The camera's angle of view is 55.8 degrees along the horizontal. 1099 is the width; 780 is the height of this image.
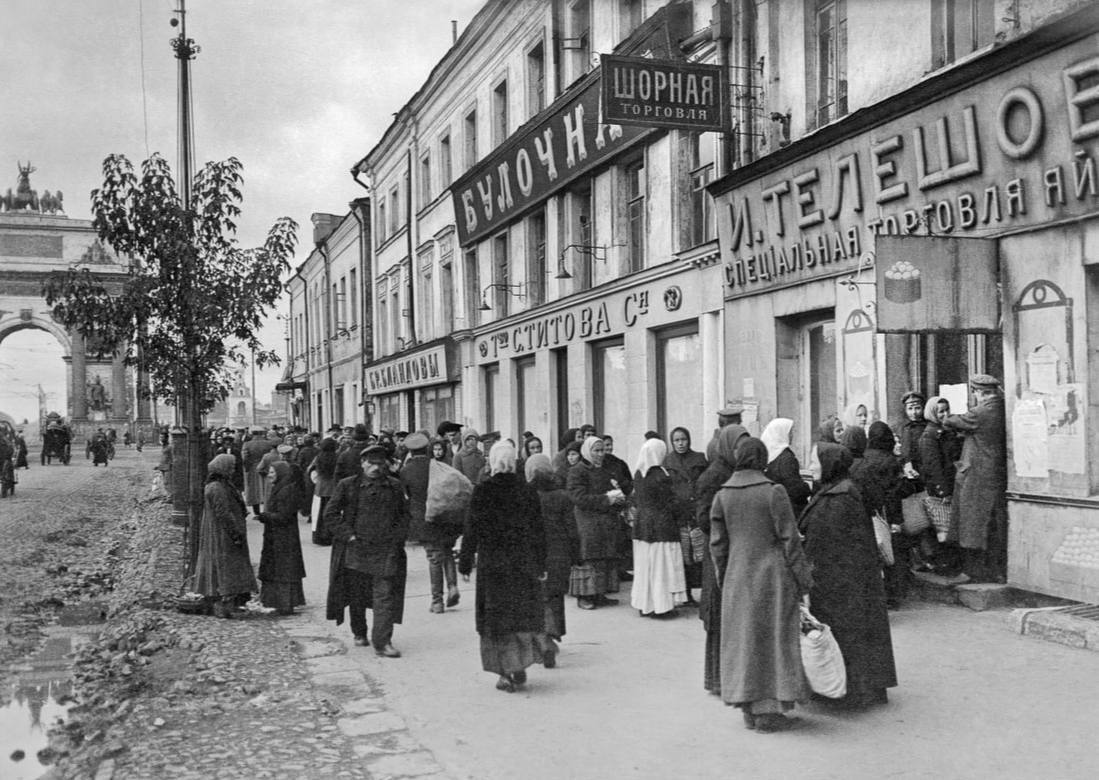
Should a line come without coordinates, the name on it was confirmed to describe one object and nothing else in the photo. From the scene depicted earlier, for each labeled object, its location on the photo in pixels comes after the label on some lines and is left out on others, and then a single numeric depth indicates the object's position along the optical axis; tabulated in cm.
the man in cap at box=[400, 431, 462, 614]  918
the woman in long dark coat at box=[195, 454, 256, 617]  901
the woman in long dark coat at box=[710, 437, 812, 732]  532
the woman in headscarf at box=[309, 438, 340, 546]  1419
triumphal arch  5000
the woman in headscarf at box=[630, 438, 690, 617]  852
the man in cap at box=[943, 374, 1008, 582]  830
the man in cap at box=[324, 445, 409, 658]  758
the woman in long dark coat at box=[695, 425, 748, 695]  584
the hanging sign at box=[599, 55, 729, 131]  1121
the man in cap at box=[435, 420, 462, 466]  1178
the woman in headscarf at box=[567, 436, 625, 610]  895
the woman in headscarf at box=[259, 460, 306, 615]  926
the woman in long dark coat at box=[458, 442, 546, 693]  639
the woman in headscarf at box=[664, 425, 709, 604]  895
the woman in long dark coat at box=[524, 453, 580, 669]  730
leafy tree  988
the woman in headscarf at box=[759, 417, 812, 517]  790
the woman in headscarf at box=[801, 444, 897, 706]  559
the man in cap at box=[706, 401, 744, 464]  945
